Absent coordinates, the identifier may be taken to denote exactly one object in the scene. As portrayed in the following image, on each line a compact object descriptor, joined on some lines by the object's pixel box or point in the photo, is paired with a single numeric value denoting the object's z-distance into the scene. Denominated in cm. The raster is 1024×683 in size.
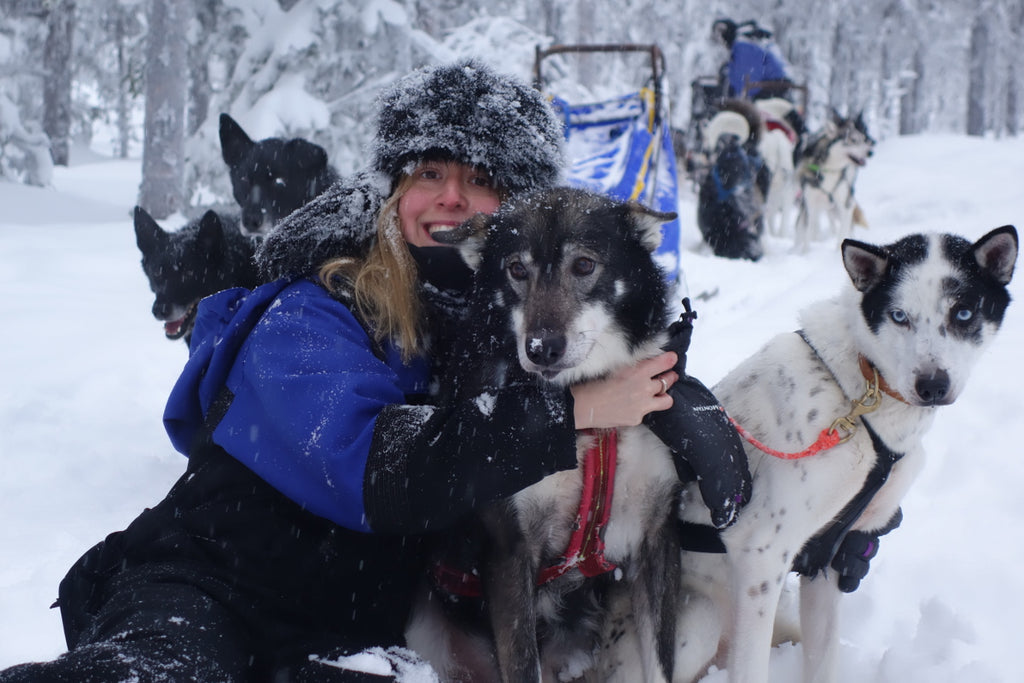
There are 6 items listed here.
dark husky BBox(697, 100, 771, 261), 938
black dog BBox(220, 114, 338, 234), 428
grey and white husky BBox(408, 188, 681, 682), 195
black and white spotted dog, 204
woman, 169
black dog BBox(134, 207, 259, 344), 379
